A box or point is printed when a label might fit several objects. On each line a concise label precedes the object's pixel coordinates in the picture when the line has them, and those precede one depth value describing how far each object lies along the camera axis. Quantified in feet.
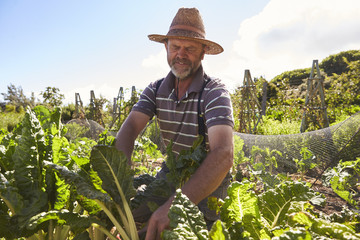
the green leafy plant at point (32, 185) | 3.43
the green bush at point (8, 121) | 35.70
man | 6.52
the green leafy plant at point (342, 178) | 8.43
